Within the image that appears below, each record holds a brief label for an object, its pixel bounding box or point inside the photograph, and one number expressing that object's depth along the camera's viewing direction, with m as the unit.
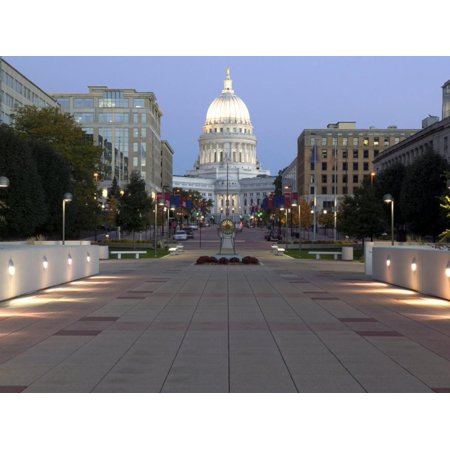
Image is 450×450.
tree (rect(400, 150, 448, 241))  73.75
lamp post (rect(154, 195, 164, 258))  78.56
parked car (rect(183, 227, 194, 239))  123.34
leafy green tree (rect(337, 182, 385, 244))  65.44
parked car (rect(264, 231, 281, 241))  114.19
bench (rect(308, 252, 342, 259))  60.17
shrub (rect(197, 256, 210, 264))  50.88
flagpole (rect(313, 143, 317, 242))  98.28
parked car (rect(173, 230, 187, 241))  111.98
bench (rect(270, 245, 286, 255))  68.56
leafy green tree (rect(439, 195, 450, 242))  28.61
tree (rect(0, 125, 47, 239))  56.84
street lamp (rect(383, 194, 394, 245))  42.60
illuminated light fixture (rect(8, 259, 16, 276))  23.92
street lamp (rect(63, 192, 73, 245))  45.68
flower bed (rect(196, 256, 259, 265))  50.84
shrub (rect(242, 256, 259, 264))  51.00
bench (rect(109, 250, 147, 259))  60.93
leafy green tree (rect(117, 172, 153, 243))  80.38
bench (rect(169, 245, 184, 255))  69.30
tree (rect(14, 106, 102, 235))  70.31
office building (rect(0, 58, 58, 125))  93.31
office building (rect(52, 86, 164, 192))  173.38
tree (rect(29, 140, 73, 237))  63.44
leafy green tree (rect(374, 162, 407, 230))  84.75
